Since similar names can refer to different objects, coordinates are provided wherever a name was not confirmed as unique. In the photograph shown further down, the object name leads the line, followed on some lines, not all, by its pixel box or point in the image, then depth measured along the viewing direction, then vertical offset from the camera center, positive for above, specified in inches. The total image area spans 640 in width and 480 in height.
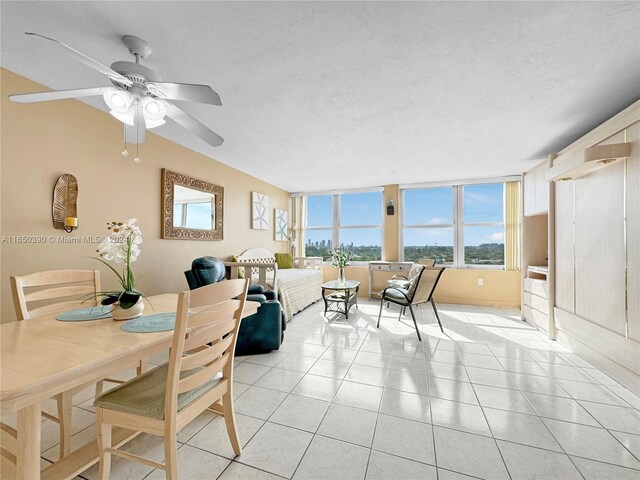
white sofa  143.6 -23.0
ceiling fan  57.8 +34.6
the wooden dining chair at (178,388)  41.5 -26.5
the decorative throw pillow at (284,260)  214.4 -15.7
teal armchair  103.1 -34.1
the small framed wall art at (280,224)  226.0 +14.7
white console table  207.8 -21.1
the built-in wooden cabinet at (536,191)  134.5 +27.6
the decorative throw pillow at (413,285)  123.3 -21.5
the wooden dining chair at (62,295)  52.8 -12.9
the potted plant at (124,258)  53.3 -3.6
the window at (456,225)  202.9 +13.3
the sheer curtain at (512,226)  191.5 +11.4
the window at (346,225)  236.4 +15.4
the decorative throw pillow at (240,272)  152.1 -18.2
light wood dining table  30.5 -16.1
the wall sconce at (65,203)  87.7 +12.6
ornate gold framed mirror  127.0 +17.6
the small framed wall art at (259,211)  194.2 +22.9
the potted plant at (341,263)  166.4 -13.8
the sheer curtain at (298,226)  250.6 +14.3
